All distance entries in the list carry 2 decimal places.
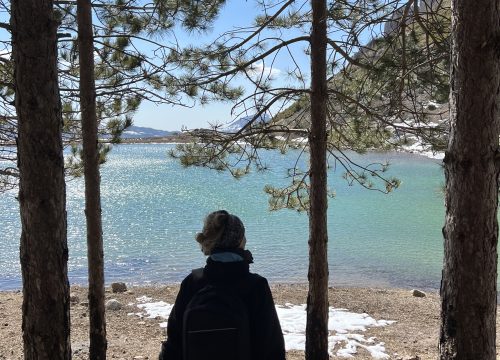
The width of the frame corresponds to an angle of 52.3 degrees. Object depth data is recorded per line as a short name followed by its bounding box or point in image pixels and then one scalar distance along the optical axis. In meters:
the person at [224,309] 2.05
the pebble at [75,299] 10.93
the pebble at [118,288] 12.52
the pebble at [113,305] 10.48
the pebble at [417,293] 12.31
